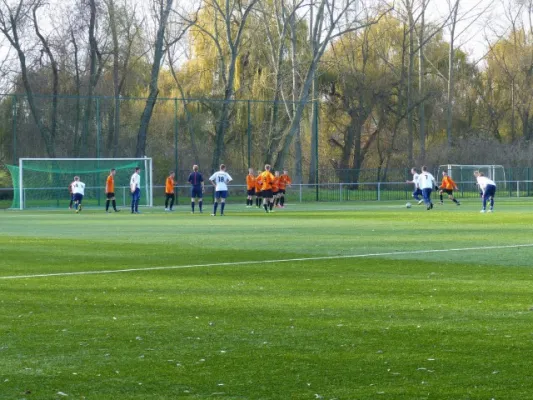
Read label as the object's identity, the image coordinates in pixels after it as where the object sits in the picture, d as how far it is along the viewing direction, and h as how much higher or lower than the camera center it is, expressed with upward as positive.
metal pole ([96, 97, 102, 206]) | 54.44 +2.72
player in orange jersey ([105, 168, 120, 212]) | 41.78 -0.35
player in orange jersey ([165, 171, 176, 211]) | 42.90 -0.33
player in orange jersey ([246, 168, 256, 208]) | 45.81 -0.24
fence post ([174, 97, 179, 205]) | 55.09 +2.34
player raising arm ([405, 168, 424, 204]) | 46.86 -0.43
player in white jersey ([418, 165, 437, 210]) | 41.47 -0.22
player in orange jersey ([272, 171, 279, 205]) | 42.35 -0.27
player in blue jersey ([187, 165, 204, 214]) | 40.72 -0.13
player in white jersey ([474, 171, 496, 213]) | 36.44 -0.27
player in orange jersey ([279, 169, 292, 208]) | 45.03 -0.19
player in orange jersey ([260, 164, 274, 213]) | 40.72 -0.37
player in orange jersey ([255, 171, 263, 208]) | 43.32 -0.36
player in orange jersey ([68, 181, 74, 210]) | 44.15 -0.76
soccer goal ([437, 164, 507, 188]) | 62.28 +0.36
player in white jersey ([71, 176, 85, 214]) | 41.69 -0.38
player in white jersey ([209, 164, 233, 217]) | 37.32 -0.19
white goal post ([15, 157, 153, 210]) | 48.91 +0.39
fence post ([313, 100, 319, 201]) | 56.25 +2.36
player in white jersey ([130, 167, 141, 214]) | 40.38 -0.34
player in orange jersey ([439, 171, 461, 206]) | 48.38 -0.31
